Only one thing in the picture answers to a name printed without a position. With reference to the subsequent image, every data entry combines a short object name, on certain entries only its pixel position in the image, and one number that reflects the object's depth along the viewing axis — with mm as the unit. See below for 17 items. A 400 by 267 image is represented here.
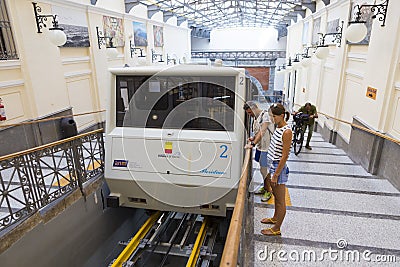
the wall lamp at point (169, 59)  15270
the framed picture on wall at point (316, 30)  10875
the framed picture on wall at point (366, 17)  5899
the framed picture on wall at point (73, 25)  7082
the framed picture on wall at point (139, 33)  11656
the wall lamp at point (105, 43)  7995
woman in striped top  2919
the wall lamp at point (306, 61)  9922
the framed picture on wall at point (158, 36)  13898
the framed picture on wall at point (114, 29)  9203
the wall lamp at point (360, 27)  4918
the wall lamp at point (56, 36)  5555
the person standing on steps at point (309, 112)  6393
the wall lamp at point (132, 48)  11153
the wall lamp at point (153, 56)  13521
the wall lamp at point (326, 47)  7286
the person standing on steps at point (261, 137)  3666
